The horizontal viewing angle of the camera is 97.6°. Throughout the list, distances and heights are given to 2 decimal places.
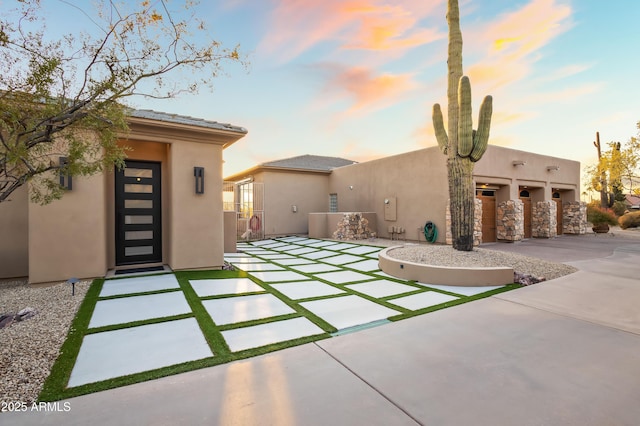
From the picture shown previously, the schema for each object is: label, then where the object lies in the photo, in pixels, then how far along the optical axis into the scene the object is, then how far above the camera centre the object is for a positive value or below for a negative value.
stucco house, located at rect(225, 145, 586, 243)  12.55 +1.02
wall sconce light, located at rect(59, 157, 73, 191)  5.55 +0.75
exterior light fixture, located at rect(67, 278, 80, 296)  4.62 -1.16
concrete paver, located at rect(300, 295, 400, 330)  3.91 -1.48
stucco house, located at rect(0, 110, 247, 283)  5.56 +0.10
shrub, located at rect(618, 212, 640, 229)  19.33 -0.69
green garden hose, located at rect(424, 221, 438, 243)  12.10 -0.81
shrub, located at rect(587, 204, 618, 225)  16.89 -0.38
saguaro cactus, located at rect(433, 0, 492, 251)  7.36 +1.91
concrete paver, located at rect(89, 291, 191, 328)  3.86 -1.38
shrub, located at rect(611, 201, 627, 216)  24.03 +0.12
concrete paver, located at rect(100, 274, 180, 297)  5.11 -1.31
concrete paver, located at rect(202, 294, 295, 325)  3.98 -1.43
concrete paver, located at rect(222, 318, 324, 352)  3.17 -1.44
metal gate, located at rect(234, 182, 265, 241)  16.05 +0.12
